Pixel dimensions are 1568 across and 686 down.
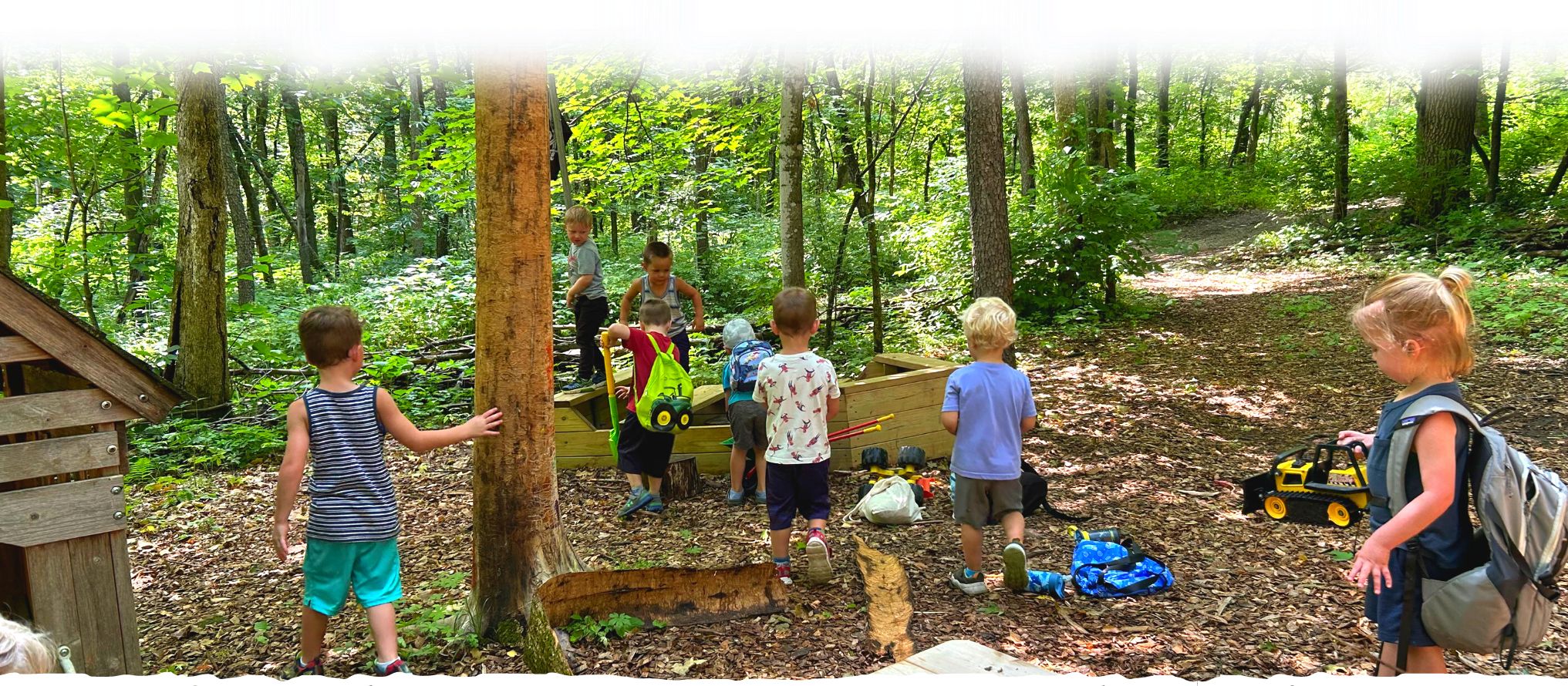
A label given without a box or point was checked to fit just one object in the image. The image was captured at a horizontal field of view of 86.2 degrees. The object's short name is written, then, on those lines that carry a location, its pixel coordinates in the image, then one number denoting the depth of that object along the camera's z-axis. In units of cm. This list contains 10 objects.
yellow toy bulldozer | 476
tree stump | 575
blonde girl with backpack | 235
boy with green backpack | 536
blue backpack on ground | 404
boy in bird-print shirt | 425
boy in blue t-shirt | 402
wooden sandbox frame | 611
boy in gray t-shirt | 698
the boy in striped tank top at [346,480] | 307
